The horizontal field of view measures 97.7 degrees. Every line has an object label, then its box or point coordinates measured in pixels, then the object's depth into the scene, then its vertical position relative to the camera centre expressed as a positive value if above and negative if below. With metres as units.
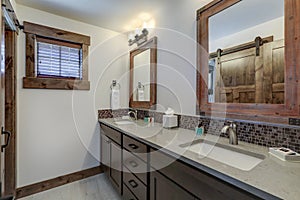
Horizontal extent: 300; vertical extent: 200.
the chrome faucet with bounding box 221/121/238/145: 0.99 -0.25
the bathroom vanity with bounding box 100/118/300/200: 0.56 -0.38
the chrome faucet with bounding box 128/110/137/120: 2.08 -0.22
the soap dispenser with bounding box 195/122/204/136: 1.23 -0.29
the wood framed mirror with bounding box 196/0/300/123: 0.83 +0.18
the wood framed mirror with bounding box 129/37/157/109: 1.83 +0.38
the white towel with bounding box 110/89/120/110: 2.12 +0.01
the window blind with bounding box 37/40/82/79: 1.73 +0.55
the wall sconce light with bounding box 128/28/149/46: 1.91 +0.93
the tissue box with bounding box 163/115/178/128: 1.45 -0.24
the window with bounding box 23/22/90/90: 1.63 +0.56
